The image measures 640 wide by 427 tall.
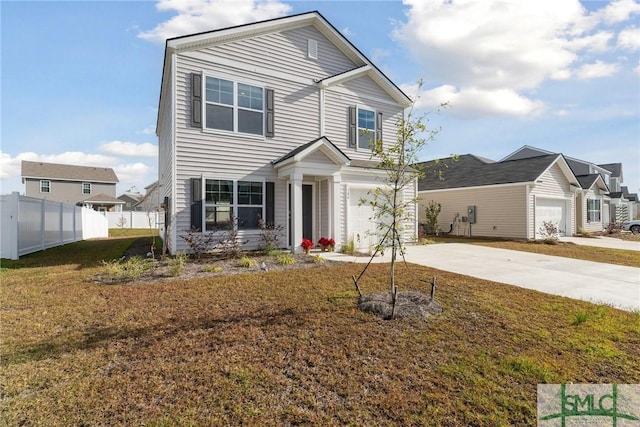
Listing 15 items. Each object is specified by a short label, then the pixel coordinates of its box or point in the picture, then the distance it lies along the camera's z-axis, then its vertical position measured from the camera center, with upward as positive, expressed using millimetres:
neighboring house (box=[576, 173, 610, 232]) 21703 +573
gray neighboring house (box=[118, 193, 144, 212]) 48000 +2235
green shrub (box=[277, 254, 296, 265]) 8547 -1308
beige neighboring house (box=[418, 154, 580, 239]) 17266 +811
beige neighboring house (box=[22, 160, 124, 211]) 33062 +3294
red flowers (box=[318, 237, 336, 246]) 10898 -1039
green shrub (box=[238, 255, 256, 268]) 8102 -1321
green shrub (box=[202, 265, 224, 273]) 7570 -1368
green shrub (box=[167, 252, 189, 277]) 7180 -1276
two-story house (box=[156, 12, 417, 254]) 9617 +2926
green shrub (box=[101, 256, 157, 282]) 6969 -1342
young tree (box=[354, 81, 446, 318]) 4766 +934
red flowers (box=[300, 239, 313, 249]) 10406 -1057
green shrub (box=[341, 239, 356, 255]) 10742 -1251
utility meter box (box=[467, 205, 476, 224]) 19094 -220
